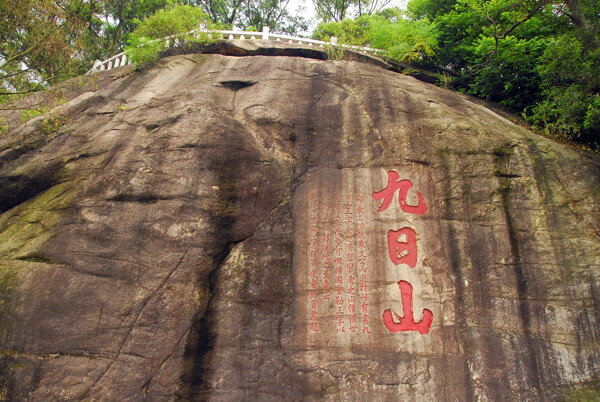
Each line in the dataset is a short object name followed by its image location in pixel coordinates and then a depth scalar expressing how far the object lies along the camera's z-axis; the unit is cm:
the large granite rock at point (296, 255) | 502
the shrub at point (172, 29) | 898
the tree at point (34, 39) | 635
